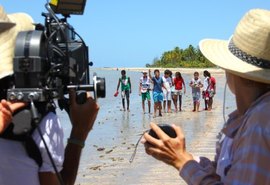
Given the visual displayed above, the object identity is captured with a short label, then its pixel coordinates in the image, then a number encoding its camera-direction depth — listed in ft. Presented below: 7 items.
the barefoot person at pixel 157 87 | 36.20
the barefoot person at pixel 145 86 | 38.30
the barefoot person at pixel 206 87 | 38.86
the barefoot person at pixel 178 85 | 39.19
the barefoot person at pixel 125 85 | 39.05
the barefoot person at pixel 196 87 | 38.50
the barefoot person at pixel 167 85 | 37.63
